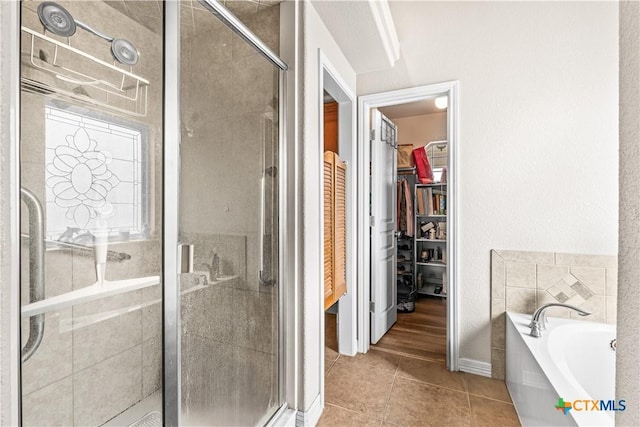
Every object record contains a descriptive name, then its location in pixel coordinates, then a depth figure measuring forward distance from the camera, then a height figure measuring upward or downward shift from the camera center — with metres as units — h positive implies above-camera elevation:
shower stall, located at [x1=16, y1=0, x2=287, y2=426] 0.98 +0.00
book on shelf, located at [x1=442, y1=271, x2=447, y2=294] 3.71 -0.90
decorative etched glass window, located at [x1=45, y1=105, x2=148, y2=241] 0.99 +0.13
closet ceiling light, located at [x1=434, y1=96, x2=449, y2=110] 3.44 +1.33
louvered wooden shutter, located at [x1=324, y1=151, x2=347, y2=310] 2.03 -0.13
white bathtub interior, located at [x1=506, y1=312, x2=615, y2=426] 1.25 -0.78
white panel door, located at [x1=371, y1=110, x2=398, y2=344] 2.50 -0.12
